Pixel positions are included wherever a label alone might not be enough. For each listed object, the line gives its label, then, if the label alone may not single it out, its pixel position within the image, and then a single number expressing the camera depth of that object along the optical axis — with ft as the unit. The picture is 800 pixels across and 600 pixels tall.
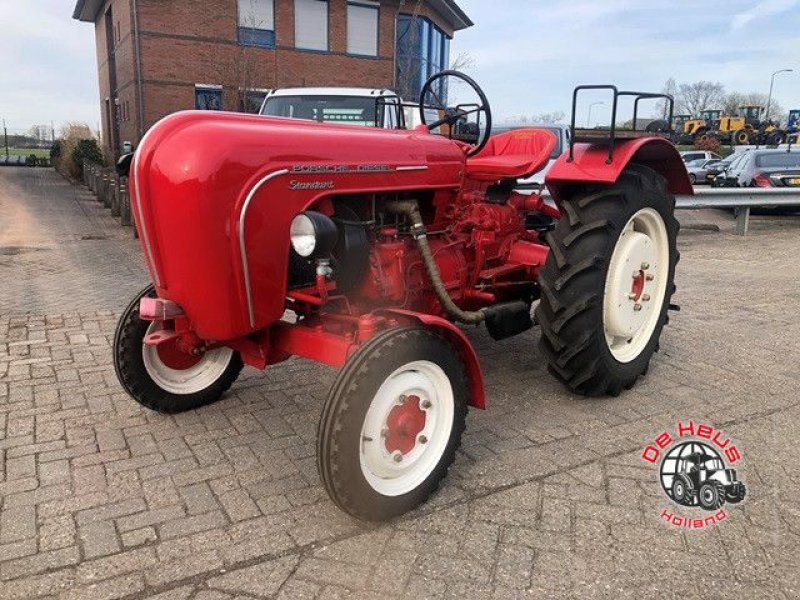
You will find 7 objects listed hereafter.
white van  23.72
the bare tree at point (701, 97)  239.91
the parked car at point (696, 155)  96.43
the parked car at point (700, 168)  74.79
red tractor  8.08
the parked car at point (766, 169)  45.03
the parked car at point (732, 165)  49.38
